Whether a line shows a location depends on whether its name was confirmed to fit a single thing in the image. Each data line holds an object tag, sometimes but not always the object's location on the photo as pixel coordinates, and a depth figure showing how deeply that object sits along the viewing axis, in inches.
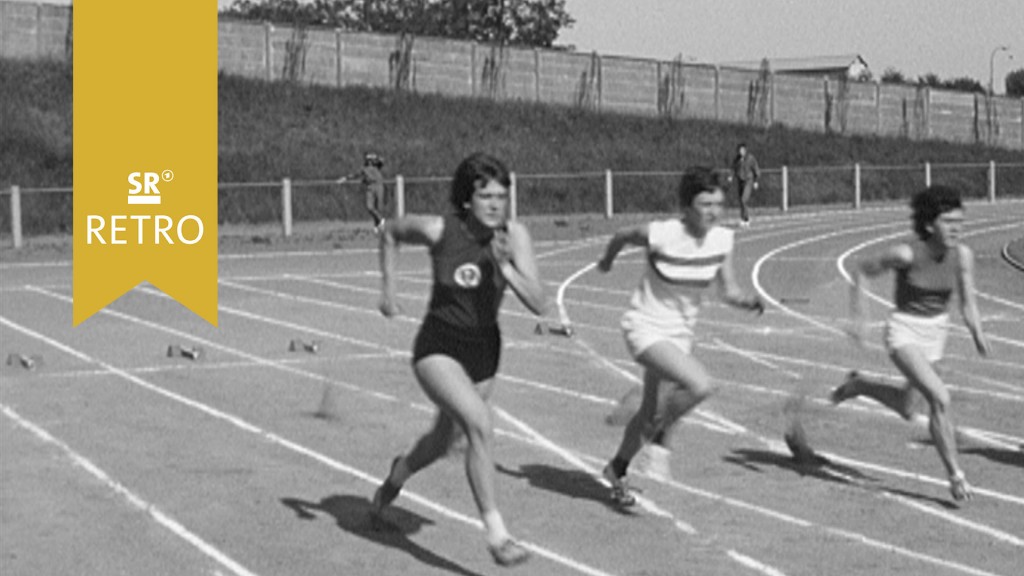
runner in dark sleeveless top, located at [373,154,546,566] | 327.0
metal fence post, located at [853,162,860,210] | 2106.3
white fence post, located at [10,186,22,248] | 1403.8
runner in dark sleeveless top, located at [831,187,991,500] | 405.1
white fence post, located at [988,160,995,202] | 2342.5
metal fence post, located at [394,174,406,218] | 1612.9
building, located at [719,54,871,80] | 5536.4
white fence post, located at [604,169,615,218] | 1793.8
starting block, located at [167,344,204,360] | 696.4
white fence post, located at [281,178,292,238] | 1529.3
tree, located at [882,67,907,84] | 4968.0
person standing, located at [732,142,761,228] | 1630.2
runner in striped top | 381.4
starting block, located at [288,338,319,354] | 718.5
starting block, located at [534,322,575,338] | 784.3
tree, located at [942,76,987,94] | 4937.7
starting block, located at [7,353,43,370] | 666.8
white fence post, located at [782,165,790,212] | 2023.4
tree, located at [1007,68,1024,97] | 5733.3
